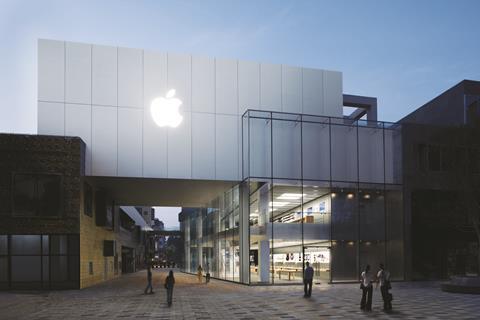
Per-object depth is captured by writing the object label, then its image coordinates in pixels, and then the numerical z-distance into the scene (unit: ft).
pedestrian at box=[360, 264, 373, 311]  59.88
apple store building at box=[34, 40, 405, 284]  102.68
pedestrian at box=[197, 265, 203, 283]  118.42
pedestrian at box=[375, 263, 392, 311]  59.11
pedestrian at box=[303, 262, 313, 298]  76.28
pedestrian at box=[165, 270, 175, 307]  66.03
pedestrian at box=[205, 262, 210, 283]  113.54
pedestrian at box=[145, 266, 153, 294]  83.78
